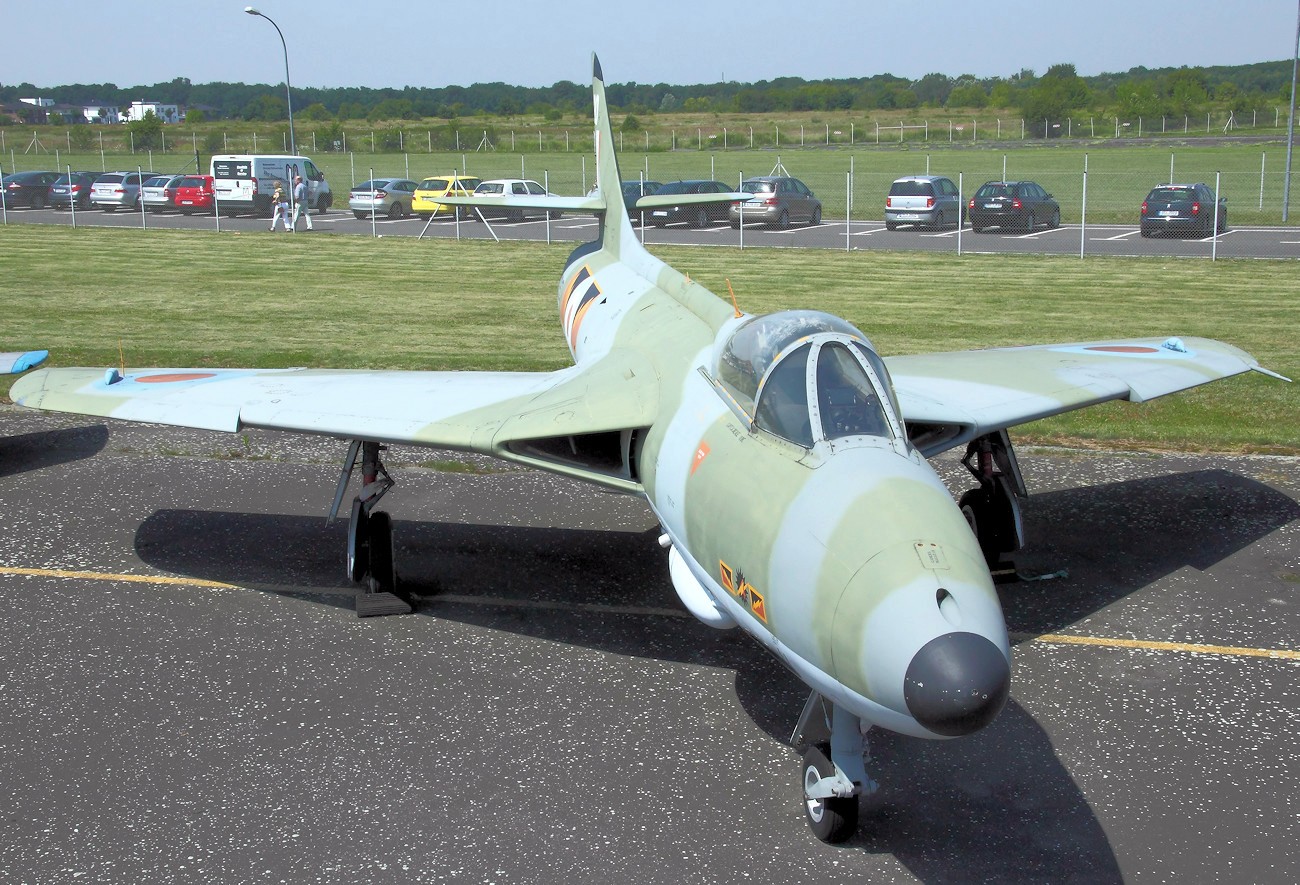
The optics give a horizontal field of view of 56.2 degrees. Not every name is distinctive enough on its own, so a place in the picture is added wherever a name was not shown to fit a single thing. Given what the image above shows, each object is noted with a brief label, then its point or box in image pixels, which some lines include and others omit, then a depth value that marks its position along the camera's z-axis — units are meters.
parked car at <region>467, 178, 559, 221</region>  43.53
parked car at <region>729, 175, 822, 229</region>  41.59
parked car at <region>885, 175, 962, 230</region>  39.91
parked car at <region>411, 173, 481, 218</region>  45.12
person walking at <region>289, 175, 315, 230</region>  40.66
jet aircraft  5.63
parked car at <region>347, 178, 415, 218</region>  46.72
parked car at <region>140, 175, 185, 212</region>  48.91
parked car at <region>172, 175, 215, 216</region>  47.69
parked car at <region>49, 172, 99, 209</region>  51.59
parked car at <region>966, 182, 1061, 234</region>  38.78
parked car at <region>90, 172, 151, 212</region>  50.16
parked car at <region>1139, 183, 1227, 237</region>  35.78
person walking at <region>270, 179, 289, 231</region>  40.49
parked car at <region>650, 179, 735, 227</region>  42.47
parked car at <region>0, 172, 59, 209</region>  52.41
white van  46.91
